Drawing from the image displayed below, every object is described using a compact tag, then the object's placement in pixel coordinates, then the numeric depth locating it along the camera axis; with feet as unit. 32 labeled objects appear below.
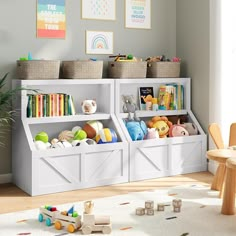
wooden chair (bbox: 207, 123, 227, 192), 12.35
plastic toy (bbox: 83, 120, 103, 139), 13.83
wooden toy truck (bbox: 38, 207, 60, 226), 9.77
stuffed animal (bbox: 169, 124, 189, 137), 14.82
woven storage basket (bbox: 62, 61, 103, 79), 13.60
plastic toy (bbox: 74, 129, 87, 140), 13.34
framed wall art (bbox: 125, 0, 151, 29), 15.34
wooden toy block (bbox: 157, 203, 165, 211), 10.78
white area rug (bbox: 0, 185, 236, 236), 9.47
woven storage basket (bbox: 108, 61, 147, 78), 14.42
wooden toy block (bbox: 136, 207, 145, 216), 10.48
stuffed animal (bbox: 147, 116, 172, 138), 14.79
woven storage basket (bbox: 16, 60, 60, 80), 12.92
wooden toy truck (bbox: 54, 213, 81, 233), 9.41
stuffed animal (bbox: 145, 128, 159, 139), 14.32
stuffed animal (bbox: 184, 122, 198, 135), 15.23
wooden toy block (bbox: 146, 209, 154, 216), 10.52
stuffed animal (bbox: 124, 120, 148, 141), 14.07
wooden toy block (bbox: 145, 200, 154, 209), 10.61
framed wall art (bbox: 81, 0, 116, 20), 14.48
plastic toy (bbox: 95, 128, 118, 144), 13.44
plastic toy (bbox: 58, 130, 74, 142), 13.61
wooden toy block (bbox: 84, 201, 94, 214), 9.70
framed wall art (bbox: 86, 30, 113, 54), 14.69
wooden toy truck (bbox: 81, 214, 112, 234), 9.34
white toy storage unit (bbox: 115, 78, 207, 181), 13.93
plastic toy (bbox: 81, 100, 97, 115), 13.75
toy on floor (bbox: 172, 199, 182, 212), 10.71
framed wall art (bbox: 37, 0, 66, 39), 13.75
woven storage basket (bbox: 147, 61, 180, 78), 15.19
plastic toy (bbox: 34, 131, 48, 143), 13.03
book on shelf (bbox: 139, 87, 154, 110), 15.25
